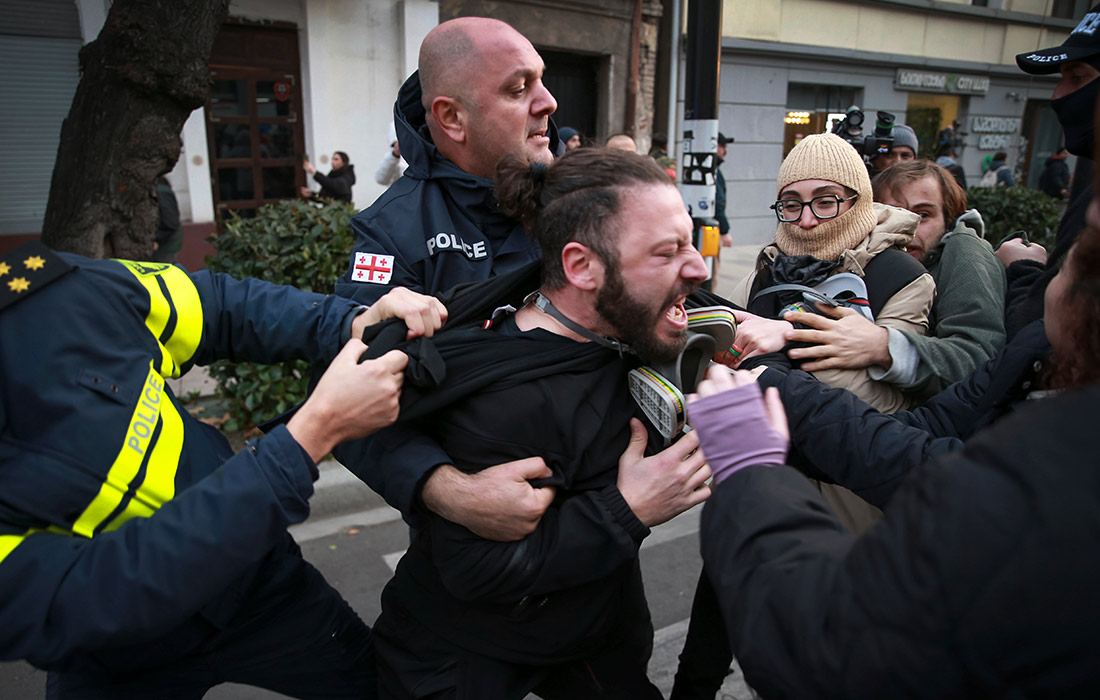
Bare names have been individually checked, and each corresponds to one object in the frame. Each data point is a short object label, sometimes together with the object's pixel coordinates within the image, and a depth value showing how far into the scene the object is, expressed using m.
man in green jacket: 2.04
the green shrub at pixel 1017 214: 6.48
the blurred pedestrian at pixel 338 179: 8.77
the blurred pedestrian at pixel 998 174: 13.23
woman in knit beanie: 2.21
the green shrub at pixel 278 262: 4.58
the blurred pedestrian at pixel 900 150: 4.45
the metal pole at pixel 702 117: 5.47
